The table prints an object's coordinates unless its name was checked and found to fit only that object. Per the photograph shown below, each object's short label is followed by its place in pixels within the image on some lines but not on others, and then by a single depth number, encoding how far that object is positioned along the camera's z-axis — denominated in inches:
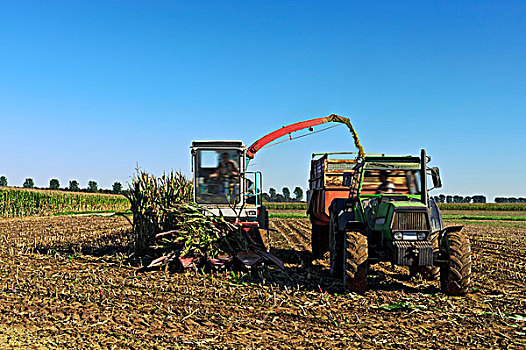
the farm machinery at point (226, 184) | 482.6
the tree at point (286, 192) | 5769.7
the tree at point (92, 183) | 4577.3
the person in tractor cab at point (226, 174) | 502.3
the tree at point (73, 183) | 4440.2
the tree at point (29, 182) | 4269.7
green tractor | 324.2
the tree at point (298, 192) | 5512.8
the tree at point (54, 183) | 4574.3
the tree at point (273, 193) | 5209.2
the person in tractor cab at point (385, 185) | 391.9
